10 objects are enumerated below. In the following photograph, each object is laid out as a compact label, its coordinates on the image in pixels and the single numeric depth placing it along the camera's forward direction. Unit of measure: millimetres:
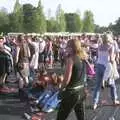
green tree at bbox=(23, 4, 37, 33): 74496
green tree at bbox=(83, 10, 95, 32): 84463
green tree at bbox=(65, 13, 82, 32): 86933
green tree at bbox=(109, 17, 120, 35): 81506
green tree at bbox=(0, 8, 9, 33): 76637
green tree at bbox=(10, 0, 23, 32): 74392
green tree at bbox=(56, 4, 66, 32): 81282
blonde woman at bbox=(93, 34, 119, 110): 7456
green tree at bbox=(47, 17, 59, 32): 81003
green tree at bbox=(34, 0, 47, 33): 72867
